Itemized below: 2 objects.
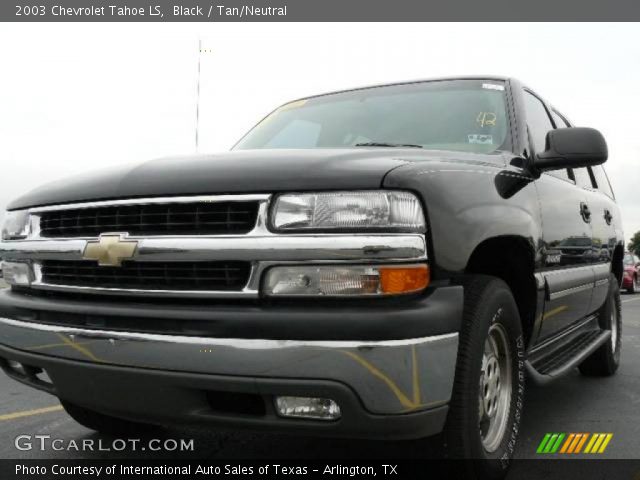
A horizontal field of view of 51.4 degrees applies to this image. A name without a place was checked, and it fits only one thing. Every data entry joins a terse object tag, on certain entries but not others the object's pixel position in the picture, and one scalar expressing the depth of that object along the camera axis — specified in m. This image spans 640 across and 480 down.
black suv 2.05
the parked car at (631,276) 20.02
